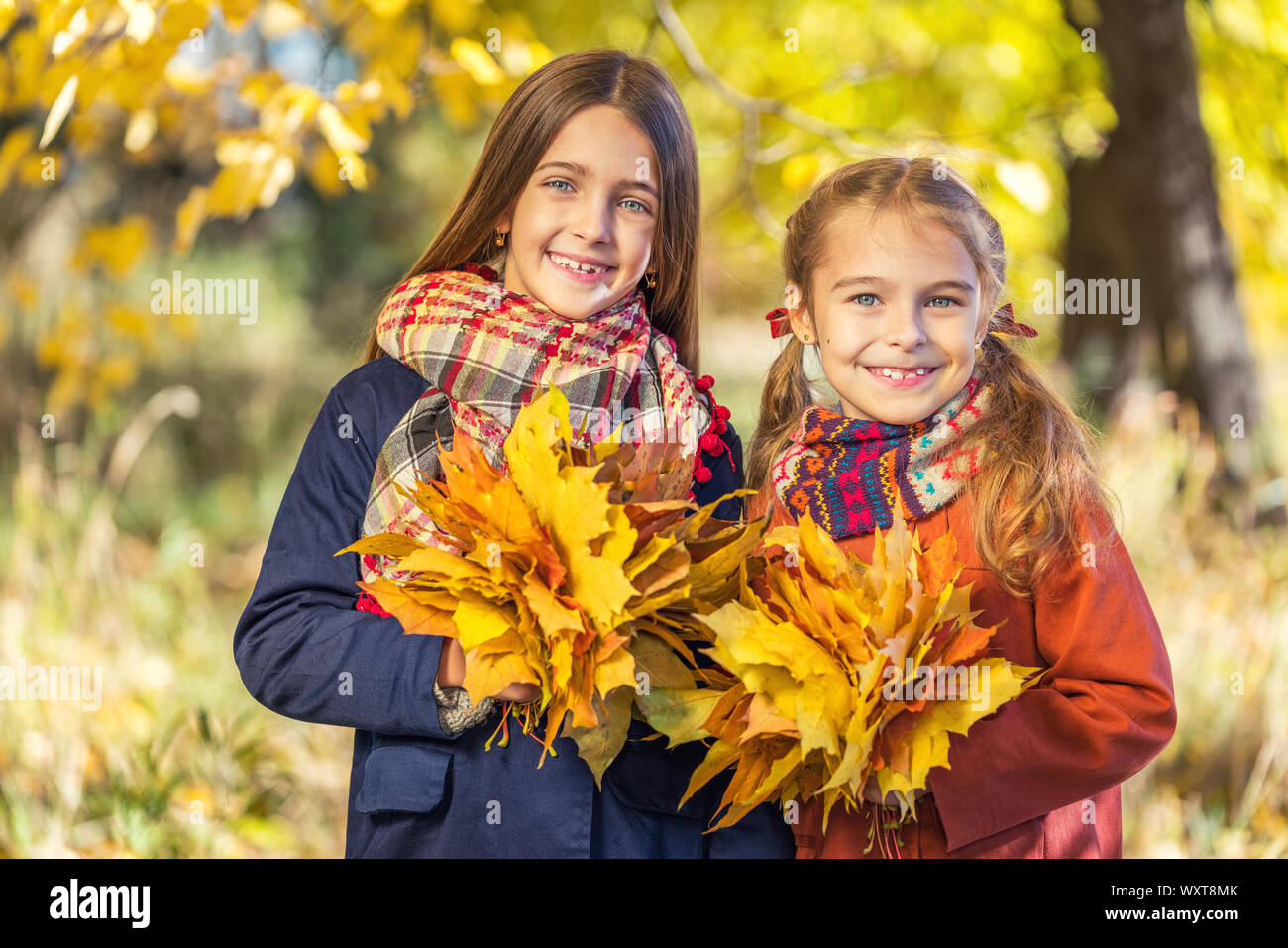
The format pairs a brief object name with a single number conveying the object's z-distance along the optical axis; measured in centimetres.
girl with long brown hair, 202
